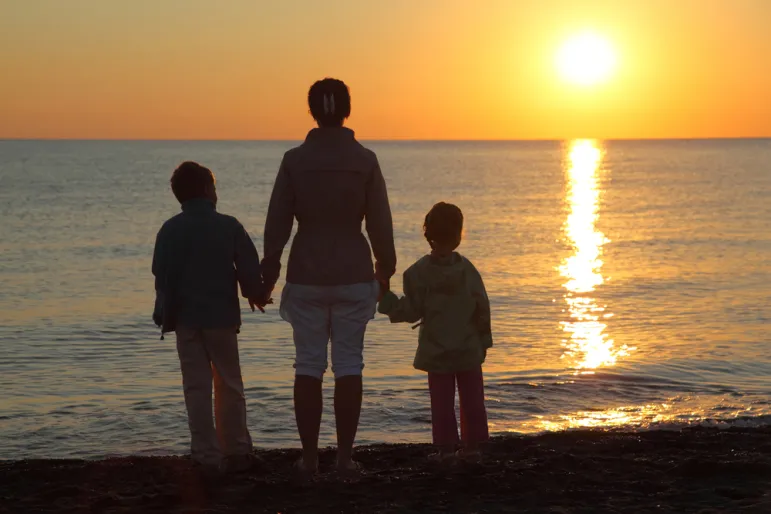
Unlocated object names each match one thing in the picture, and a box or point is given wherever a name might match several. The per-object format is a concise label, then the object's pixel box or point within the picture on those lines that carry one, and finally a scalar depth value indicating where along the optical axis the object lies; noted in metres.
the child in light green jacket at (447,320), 12.09
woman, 11.14
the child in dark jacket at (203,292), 11.74
